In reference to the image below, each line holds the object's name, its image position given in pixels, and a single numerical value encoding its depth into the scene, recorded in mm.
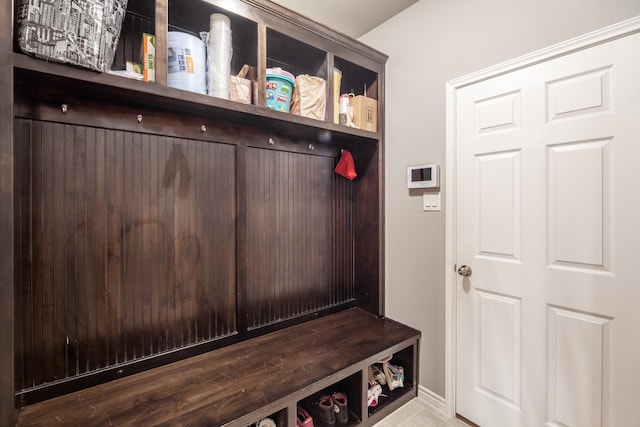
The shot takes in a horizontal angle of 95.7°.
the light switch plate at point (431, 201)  1885
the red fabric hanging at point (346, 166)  2209
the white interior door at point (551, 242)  1266
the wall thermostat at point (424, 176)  1858
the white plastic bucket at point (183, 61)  1363
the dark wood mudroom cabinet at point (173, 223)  1232
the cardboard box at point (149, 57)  1316
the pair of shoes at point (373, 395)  1840
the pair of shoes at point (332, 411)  1628
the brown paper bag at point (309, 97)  1776
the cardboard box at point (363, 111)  2075
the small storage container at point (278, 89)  1670
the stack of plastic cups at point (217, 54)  1440
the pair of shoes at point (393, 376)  1983
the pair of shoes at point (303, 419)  1554
